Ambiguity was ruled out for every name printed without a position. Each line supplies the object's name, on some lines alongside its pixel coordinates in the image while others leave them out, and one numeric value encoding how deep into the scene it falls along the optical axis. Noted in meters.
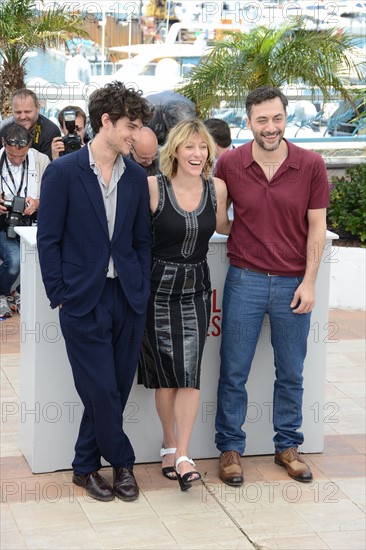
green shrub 9.41
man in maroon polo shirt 5.14
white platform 5.17
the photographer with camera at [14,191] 8.01
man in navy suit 4.73
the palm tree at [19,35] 11.93
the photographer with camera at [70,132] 7.93
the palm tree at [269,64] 10.32
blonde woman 4.97
